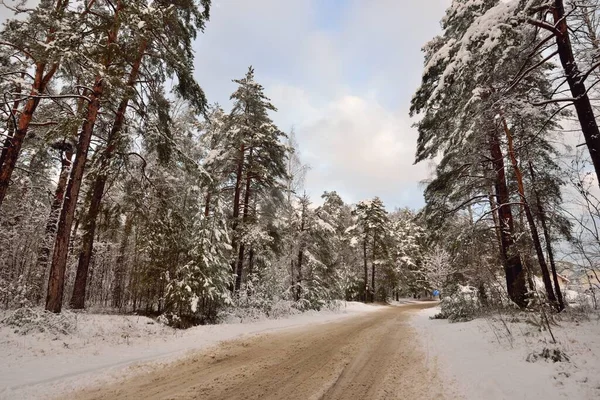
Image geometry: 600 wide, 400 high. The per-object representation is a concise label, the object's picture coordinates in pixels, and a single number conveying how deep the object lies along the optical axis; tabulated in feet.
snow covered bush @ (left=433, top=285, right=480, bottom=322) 40.52
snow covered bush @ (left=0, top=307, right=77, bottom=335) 22.90
